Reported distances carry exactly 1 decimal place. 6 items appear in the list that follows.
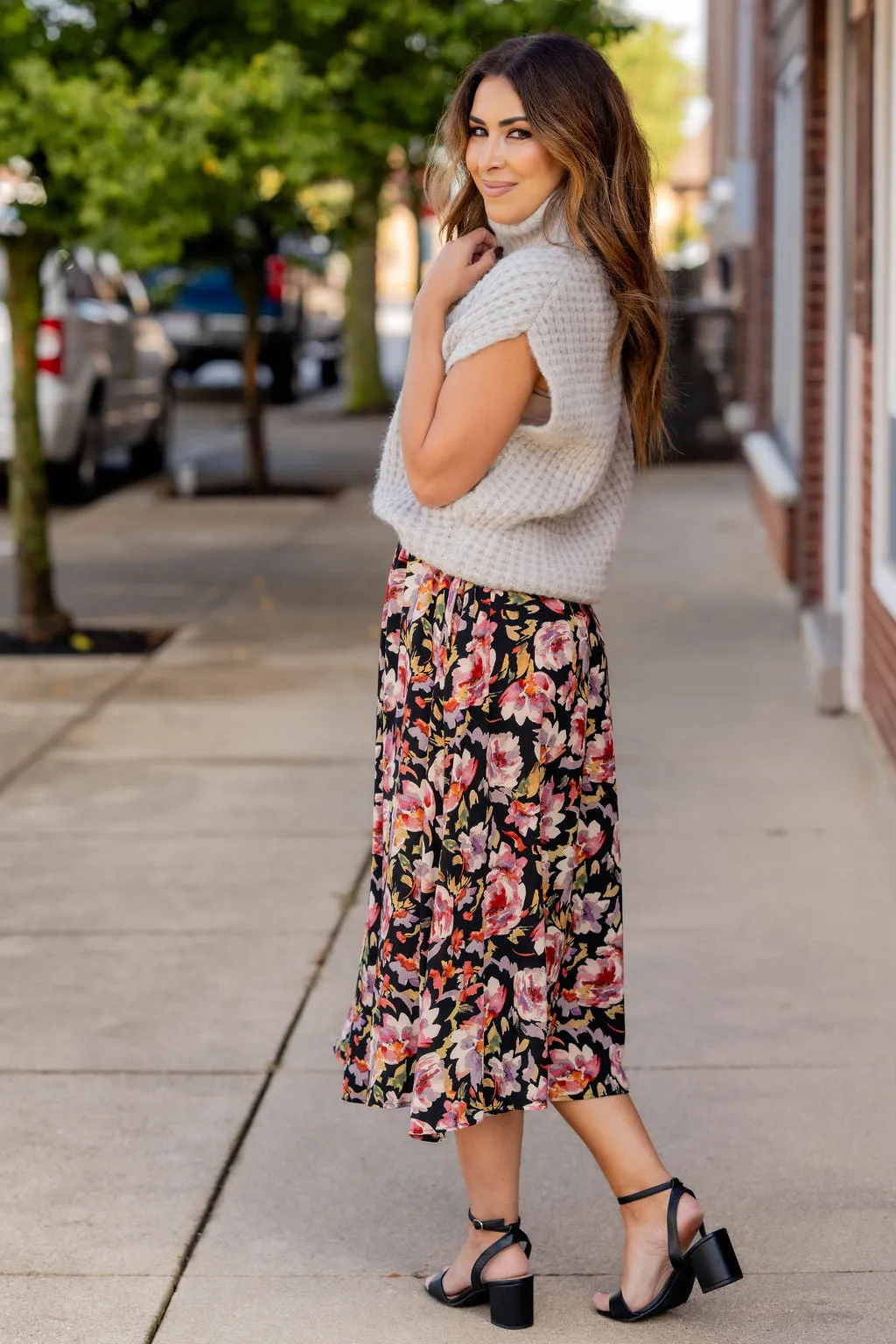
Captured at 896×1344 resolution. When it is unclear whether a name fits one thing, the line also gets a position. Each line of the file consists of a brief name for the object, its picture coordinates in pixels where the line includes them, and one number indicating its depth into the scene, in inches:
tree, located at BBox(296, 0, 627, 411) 623.4
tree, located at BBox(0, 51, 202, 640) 502.8
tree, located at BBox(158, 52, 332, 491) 510.3
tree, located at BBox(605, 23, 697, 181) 3017.0
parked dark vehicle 1689.4
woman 181.5
